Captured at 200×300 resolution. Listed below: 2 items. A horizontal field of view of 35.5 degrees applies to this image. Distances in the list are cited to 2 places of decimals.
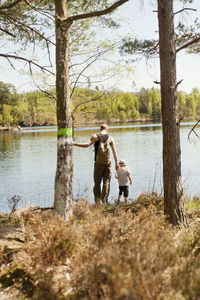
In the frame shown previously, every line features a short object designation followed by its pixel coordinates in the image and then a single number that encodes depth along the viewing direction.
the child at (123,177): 8.75
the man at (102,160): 6.75
